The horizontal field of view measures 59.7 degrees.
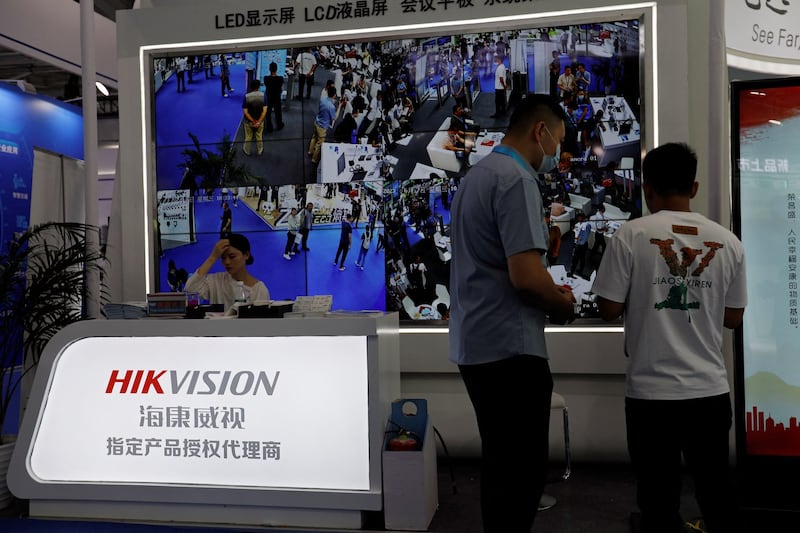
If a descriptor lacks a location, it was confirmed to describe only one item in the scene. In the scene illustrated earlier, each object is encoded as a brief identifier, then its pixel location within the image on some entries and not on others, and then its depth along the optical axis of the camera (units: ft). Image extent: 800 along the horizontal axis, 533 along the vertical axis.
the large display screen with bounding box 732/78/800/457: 9.10
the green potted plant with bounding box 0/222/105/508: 12.07
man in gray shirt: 6.53
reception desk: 9.83
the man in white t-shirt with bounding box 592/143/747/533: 6.73
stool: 10.73
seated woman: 13.84
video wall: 13.15
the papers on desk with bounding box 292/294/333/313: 10.55
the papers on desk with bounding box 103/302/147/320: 10.81
